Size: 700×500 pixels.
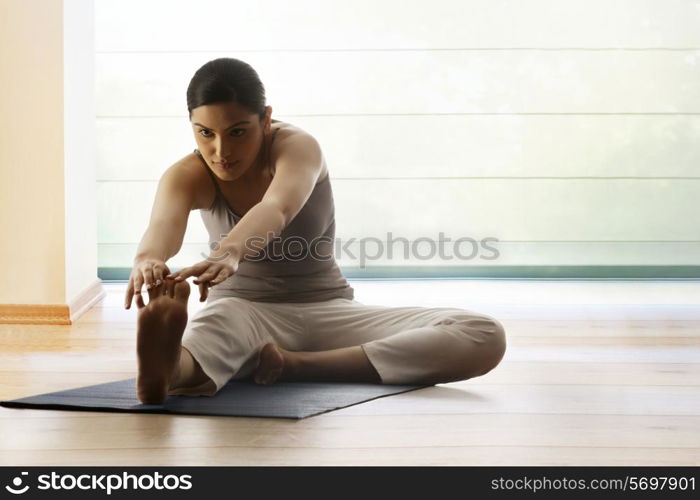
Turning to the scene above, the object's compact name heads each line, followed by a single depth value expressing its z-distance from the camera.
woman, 4.39
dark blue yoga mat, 4.20
